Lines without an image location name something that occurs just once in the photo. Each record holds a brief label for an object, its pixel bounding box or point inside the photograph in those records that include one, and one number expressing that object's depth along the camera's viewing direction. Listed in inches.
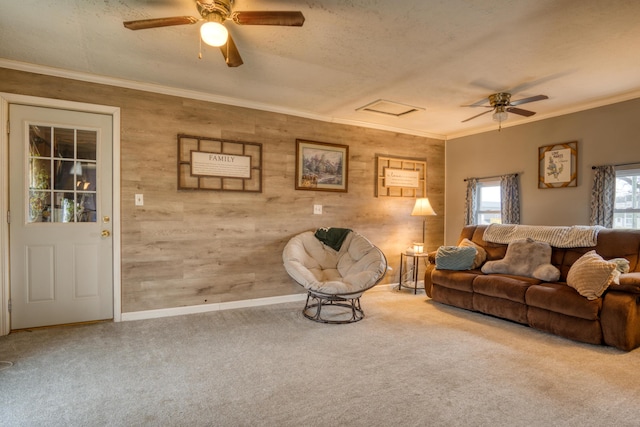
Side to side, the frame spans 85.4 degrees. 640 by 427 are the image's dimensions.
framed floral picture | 166.9
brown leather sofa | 111.7
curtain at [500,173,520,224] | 189.4
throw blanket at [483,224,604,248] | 141.3
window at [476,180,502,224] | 204.2
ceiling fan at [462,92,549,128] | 144.8
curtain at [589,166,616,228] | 153.2
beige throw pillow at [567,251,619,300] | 115.6
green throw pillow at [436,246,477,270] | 165.9
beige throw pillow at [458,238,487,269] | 167.5
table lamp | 196.9
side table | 195.6
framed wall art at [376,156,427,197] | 204.8
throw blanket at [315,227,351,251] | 167.7
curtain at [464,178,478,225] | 210.8
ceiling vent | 164.9
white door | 125.4
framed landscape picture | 178.1
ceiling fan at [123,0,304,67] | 78.3
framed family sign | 150.3
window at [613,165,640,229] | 149.6
